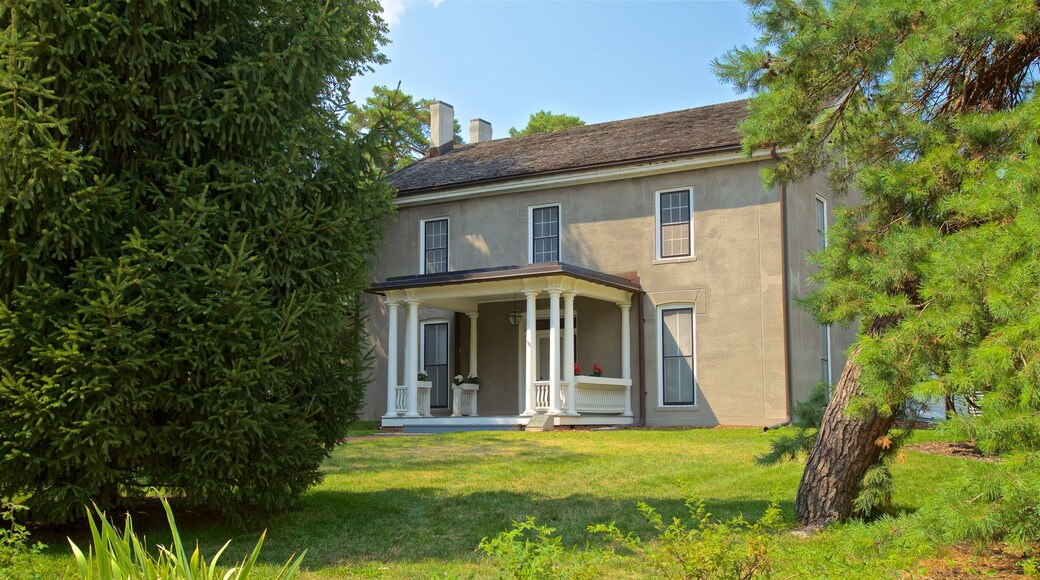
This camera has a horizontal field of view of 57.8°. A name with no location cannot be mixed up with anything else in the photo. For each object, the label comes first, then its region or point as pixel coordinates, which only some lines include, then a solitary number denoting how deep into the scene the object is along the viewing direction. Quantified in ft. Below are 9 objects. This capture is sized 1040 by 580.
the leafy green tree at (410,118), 129.70
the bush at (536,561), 16.31
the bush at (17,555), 20.04
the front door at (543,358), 72.69
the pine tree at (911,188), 17.79
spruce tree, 23.13
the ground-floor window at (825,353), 65.98
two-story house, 62.28
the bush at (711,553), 16.92
